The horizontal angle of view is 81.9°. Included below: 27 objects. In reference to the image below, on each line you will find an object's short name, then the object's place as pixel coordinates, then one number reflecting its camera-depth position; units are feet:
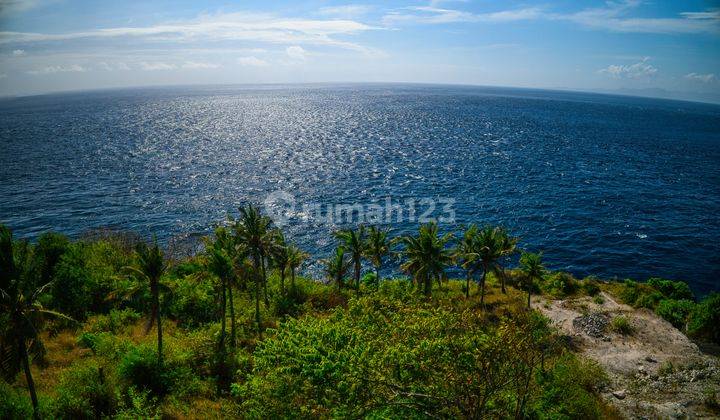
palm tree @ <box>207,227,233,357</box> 136.36
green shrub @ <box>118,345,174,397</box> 120.57
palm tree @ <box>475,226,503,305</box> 178.40
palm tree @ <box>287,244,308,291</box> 187.62
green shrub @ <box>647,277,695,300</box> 208.37
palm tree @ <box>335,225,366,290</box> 187.01
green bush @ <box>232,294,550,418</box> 85.97
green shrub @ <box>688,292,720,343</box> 166.50
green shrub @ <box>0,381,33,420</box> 93.09
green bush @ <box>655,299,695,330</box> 180.07
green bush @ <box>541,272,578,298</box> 210.92
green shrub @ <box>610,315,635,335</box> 166.91
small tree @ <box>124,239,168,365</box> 120.88
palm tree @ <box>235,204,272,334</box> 160.97
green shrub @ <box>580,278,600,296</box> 210.79
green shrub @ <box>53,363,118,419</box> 105.50
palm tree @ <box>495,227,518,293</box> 181.27
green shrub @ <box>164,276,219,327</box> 178.29
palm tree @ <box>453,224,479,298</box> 179.32
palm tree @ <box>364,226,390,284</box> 188.34
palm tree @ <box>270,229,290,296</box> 173.88
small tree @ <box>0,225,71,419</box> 79.36
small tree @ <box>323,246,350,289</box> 198.29
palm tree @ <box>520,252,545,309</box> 183.32
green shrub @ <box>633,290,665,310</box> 196.12
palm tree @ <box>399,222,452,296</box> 176.65
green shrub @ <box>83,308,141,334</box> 160.86
